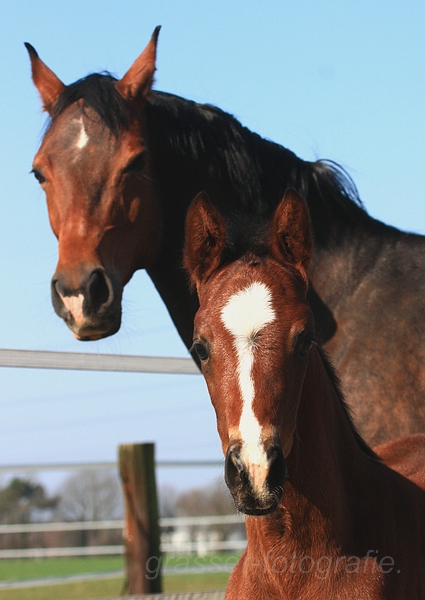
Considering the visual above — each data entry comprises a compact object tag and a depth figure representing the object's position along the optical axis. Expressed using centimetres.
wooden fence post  906
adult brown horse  580
